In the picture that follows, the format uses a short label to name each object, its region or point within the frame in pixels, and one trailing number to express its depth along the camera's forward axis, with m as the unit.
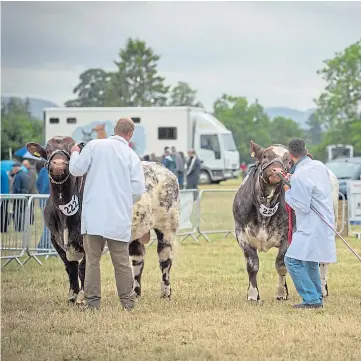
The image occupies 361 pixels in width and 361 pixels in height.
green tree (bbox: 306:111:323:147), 89.94
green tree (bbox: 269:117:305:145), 146.25
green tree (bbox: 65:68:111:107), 148.95
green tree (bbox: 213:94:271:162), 127.75
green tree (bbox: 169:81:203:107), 153.12
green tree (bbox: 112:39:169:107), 115.00
